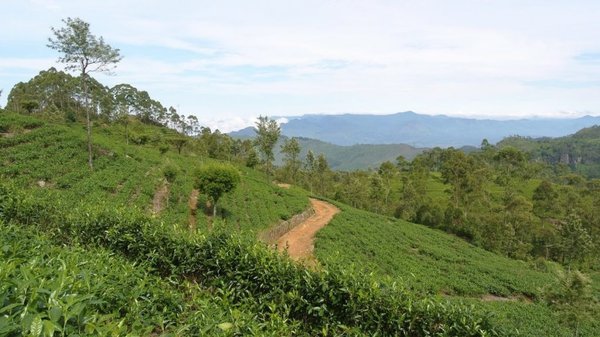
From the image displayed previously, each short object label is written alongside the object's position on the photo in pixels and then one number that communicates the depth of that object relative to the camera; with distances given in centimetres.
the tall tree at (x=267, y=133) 3912
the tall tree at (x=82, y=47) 2325
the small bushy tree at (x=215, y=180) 2411
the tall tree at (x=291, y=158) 5284
